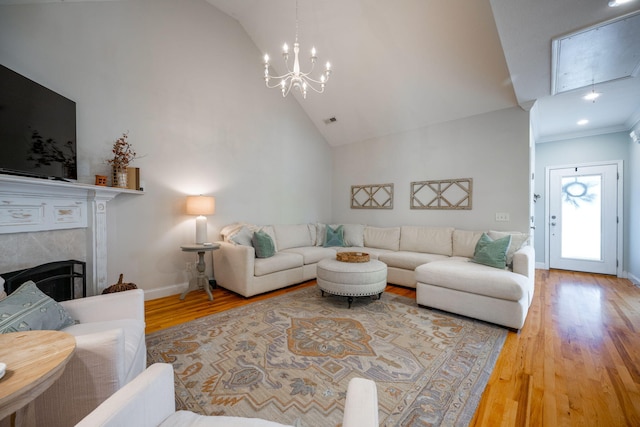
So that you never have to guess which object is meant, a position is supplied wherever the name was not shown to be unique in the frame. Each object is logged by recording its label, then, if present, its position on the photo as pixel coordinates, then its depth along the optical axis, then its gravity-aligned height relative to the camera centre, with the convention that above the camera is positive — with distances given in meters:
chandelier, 2.27 +1.35
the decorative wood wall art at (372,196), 4.80 +0.31
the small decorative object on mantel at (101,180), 2.60 +0.35
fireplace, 1.90 -0.08
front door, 4.49 -0.15
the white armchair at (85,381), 1.07 -0.71
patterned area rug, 1.45 -1.09
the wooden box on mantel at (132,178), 2.82 +0.39
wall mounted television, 1.87 +0.68
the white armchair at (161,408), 0.70 -0.58
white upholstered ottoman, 2.80 -0.75
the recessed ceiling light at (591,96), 3.26 +1.48
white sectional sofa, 2.49 -0.65
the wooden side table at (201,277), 3.14 -0.81
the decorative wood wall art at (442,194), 3.95 +0.29
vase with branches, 2.71 +0.58
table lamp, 3.24 +0.05
